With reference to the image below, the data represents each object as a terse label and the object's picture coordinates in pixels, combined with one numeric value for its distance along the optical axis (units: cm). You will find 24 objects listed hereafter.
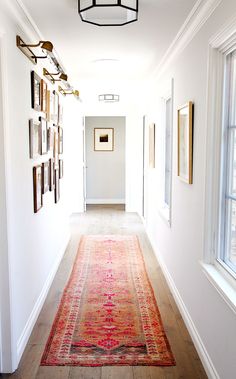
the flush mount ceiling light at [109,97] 595
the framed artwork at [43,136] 331
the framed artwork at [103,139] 935
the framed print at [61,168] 488
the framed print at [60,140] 468
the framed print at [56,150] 427
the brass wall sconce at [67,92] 452
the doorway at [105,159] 935
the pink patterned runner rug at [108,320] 257
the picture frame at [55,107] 414
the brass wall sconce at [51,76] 348
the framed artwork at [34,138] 289
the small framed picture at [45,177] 343
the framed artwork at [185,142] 284
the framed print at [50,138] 378
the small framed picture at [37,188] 305
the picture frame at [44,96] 338
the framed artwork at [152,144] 539
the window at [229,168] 214
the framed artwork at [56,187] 430
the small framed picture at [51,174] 389
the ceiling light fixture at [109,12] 200
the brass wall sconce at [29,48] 256
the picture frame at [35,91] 297
